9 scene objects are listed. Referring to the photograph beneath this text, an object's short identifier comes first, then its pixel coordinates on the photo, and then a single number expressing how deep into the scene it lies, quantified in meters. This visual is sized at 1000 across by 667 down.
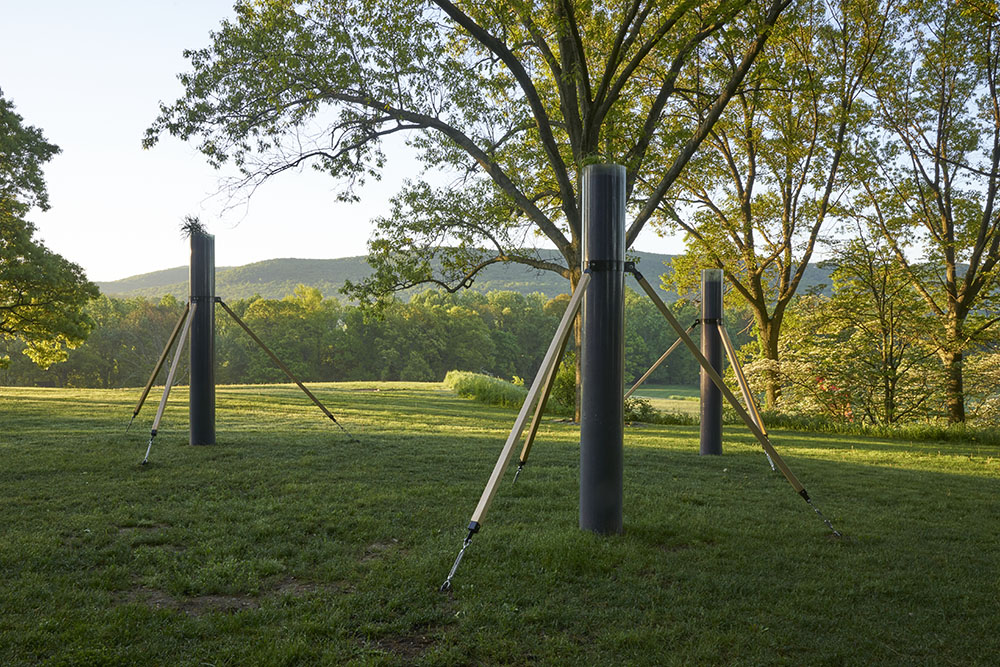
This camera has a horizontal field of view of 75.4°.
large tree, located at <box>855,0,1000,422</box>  16.42
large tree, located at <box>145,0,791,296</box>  11.21
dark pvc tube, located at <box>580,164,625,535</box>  5.19
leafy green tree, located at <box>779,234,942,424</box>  15.86
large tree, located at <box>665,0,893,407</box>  17.11
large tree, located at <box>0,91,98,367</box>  18.78
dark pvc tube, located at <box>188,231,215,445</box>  9.68
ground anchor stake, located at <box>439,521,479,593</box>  4.02
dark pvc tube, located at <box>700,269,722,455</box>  9.54
